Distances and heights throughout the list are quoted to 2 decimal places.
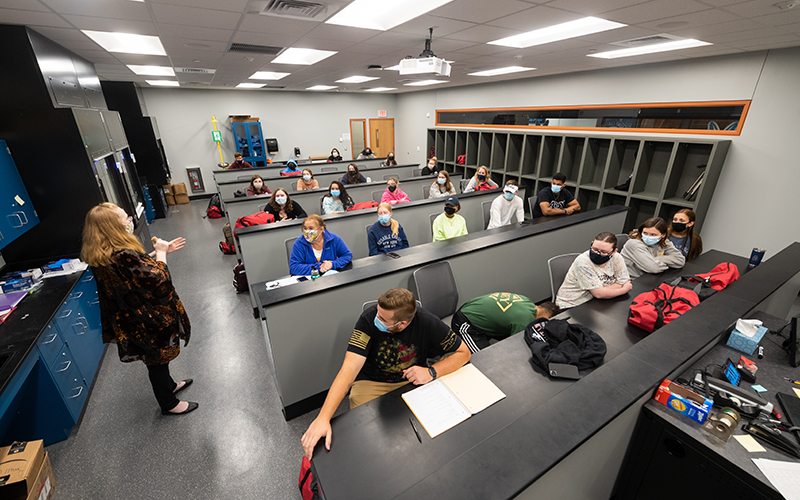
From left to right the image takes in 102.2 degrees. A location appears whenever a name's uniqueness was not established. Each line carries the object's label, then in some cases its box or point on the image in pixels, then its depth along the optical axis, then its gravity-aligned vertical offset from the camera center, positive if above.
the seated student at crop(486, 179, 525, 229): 4.50 -1.08
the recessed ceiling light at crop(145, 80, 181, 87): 7.64 +1.14
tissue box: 1.76 -1.13
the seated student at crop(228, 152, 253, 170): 8.36 -0.79
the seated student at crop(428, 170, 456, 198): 5.46 -0.94
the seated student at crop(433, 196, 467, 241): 3.92 -1.11
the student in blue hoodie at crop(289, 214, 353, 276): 2.98 -1.09
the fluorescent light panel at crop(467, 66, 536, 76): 5.80 +1.02
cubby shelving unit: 4.77 -0.64
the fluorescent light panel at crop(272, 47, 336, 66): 4.56 +1.07
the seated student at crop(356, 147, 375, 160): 10.15 -0.75
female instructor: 2.04 -1.02
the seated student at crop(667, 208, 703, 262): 3.30 -1.07
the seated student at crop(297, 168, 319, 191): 5.88 -0.88
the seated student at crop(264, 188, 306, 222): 4.38 -0.97
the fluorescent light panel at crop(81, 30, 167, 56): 3.75 +1.04
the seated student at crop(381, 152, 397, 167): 8.71 -0.80
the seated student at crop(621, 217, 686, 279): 3.06 -1.14
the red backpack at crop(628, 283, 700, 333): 2.06 -1.12
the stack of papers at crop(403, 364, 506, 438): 1.38 -1.17
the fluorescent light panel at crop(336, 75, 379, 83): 7.10 +1.08
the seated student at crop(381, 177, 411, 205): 5.23 -0.99
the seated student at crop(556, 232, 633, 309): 2.48 -1.11
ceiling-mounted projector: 3.46 +0.66
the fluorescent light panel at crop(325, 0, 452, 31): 2.83 +1.03
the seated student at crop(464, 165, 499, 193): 5.60 -0.90
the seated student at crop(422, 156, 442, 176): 7.20 -0.81
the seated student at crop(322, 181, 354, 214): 4.99 -1.02
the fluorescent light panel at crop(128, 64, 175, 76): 5.64 +1.07
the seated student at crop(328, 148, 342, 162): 9.46 -0.69
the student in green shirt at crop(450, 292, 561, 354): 2.30 -1.28
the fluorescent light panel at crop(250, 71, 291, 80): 6.45 +1.10
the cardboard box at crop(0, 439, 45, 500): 1.74 -1.75
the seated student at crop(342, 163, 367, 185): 6.30 -0.83
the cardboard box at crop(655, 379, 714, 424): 1.33 -1.09
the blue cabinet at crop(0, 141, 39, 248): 2.69 -0.58
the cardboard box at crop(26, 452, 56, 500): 1.83 -1.95
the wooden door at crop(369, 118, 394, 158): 12.43 -0.22
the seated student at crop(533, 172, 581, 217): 4.68 -1.02
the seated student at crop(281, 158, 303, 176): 7.27 -0.81
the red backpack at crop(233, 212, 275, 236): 4.18 -1.08
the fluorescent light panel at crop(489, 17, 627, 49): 3.24 +0.99
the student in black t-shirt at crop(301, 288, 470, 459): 1.70 -1.17
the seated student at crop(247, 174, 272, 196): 5.38 -0.88
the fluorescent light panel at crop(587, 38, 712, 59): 3.78 +0.94
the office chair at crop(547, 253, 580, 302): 2.88 -1.19
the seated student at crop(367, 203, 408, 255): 3.58 -1.10
